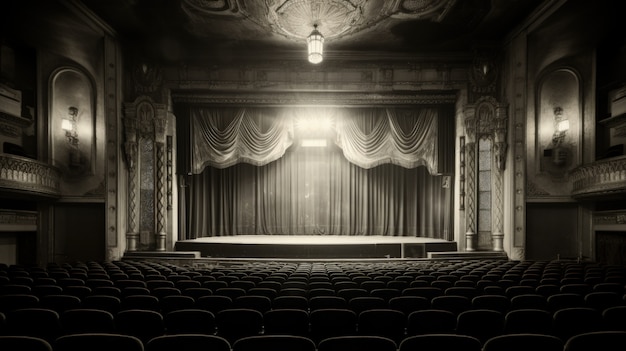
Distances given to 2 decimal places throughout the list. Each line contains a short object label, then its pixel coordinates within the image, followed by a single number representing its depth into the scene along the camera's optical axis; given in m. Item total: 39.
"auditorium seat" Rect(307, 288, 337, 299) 4.83
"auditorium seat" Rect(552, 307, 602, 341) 3.50
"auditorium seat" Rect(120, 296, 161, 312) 4.23
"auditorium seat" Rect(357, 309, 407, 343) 3.57
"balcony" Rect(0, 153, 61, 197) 9.09
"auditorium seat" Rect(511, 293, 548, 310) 4.30
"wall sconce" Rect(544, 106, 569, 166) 11.43
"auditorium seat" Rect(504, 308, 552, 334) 3.48
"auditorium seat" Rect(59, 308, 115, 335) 3.45
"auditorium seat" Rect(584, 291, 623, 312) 4.41
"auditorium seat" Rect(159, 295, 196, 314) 4.23
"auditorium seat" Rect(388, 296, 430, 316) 4.15
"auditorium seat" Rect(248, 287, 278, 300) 4.84
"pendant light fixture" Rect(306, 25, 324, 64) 9.66
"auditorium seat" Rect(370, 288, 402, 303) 4.82
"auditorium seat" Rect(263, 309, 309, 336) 3.58
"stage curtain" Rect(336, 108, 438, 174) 13.77
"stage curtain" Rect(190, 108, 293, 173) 13.76
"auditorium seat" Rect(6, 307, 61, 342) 3.45
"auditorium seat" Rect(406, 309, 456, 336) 3.53
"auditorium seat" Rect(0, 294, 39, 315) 4.23
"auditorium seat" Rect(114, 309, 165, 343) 3.49
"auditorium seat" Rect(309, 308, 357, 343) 3.59
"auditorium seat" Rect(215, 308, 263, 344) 3.57
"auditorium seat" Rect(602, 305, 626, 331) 3.53
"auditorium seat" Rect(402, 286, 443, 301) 4.82
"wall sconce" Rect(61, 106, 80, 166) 11.38
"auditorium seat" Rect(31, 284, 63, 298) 4.88
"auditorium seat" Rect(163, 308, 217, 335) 3.53
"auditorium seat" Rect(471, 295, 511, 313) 4.24
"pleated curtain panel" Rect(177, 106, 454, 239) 13.79
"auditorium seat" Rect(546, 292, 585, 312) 4.35
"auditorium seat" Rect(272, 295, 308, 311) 4.25
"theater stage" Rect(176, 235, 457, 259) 11.72
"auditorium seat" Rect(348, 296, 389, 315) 4.18
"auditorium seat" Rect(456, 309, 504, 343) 3.49
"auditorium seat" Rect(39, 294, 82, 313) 4.18
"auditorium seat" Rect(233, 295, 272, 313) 4.26
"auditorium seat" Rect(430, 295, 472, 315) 4.19
